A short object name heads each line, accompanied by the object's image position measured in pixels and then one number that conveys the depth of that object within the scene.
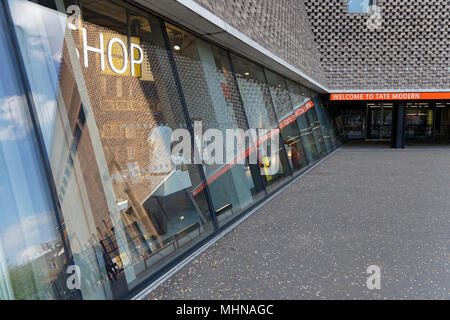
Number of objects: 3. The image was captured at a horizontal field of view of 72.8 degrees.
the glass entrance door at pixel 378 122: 22.94
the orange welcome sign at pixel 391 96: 15.31
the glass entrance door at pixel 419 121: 22.61
